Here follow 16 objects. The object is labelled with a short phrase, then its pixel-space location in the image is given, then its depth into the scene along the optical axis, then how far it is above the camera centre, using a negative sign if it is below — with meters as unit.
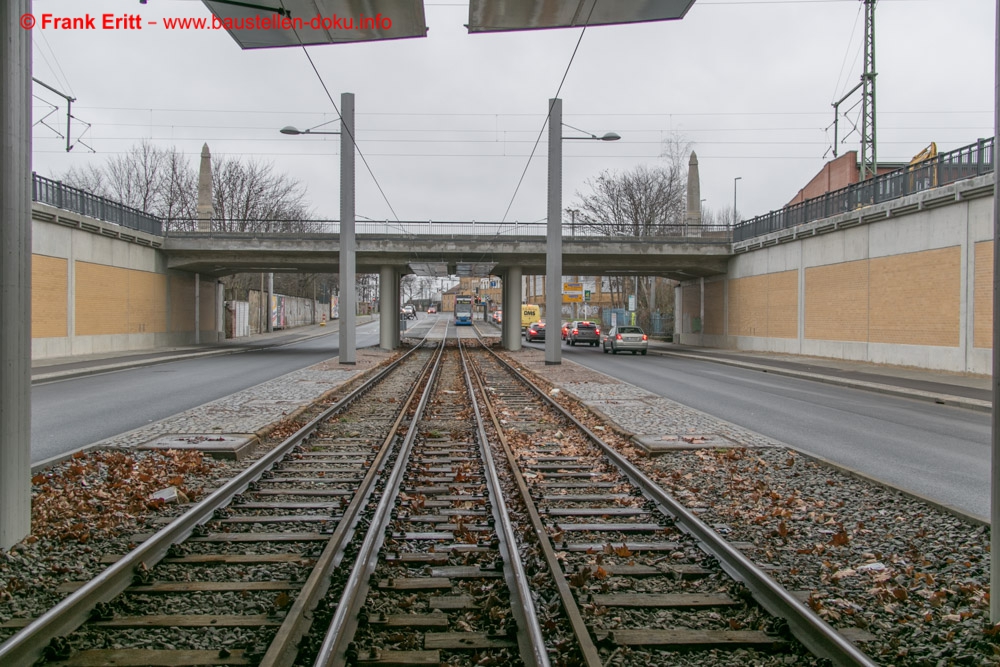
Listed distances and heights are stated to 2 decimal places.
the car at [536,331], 52.47 -0.95
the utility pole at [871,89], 28.64 +9.73
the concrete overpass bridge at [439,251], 35.34 +3.52
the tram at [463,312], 87.88 +0.79
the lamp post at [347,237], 22.20 +2.75
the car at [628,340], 35.97 -1.08
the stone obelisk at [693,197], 48.94 +8.91
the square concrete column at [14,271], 4.91 +0.31
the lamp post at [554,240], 22.89 +2.72
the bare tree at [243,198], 55.72 +9.86
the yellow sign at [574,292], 62.25 +2.51
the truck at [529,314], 65.14 +0.45
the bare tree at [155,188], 53.03 +9.90
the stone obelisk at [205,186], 46.81 +8.83
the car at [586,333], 45.06 -0.91
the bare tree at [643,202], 54.94 +9.54
